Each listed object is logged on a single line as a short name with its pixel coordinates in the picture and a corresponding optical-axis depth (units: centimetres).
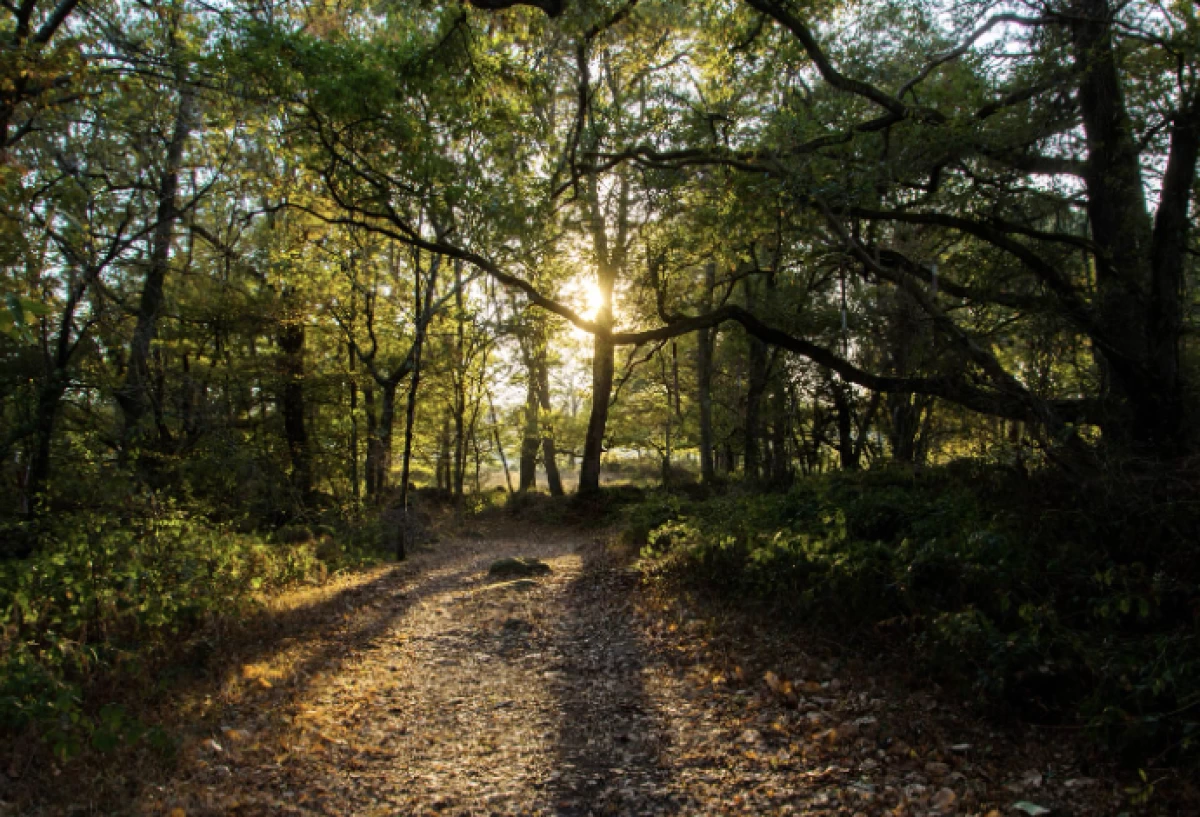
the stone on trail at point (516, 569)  1121
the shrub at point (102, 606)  416
